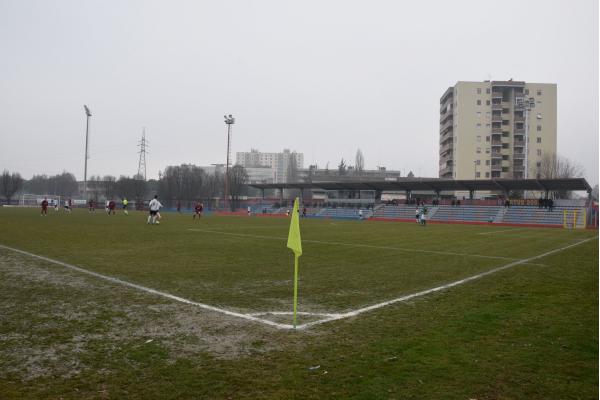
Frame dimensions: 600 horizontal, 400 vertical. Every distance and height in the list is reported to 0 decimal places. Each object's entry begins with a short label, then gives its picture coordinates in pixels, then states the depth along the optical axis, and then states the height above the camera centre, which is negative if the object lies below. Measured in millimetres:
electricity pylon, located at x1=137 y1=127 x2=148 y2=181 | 90012 +11456
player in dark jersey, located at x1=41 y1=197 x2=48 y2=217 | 42406 -1163
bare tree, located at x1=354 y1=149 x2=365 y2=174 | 139300 +13548
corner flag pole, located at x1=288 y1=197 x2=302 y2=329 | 6391 -568
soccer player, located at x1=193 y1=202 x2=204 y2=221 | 44188 -1116
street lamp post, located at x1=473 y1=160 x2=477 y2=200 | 89662 +7434
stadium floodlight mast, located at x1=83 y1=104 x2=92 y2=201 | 74394 +13216
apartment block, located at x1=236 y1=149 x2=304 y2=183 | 195062 +13325
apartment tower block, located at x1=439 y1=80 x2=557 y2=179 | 87938 +16246
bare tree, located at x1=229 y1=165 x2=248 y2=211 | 101062 +4143
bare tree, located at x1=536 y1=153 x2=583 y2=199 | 78569 +7161
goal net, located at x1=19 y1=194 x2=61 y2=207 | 98875 -1404
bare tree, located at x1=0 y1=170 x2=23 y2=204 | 97375 +2547
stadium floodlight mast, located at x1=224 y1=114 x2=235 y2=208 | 66000 +12267
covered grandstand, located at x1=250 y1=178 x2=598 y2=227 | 46594 -446
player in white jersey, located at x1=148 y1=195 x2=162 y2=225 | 31031 -836
